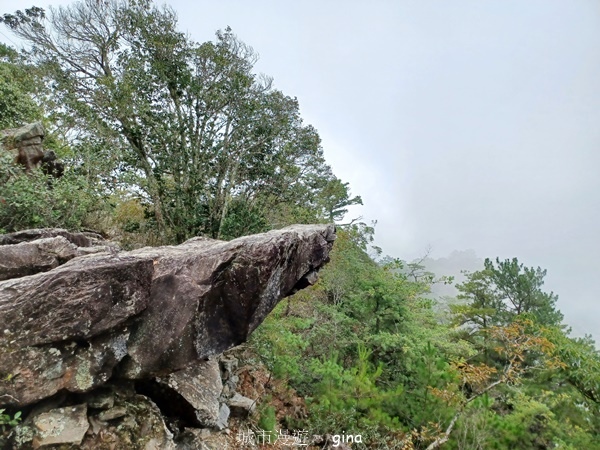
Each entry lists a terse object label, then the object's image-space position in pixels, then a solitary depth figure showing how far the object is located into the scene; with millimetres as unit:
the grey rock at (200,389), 4594
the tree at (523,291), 16234
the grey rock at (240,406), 6359
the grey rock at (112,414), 3695
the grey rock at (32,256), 4125
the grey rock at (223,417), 5428
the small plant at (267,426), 6227
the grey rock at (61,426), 3215
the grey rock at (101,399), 3717
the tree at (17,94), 9039
